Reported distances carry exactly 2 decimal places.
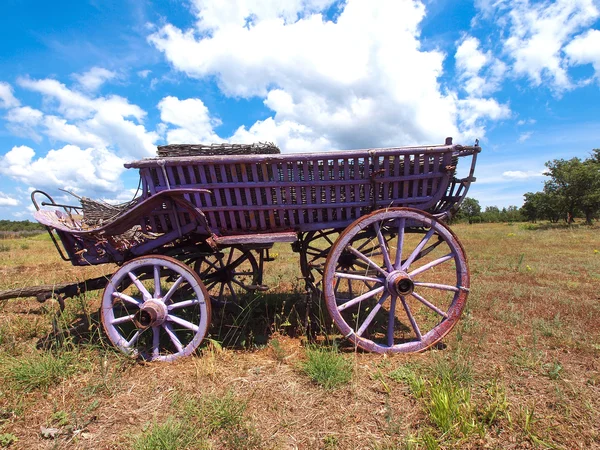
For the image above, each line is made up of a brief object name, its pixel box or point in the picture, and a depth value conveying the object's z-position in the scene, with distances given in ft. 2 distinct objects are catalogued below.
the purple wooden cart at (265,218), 10.63
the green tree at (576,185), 86.22
